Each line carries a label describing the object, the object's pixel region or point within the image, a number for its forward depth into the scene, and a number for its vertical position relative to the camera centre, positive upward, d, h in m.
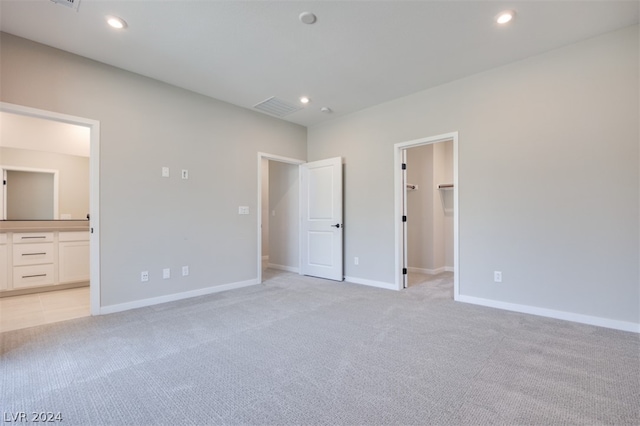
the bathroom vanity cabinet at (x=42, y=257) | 3.79 -0.58
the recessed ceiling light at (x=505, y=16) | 2.38 +1.65
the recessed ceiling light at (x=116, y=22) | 2.43 +1.65
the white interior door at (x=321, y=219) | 4.75 -0.07
